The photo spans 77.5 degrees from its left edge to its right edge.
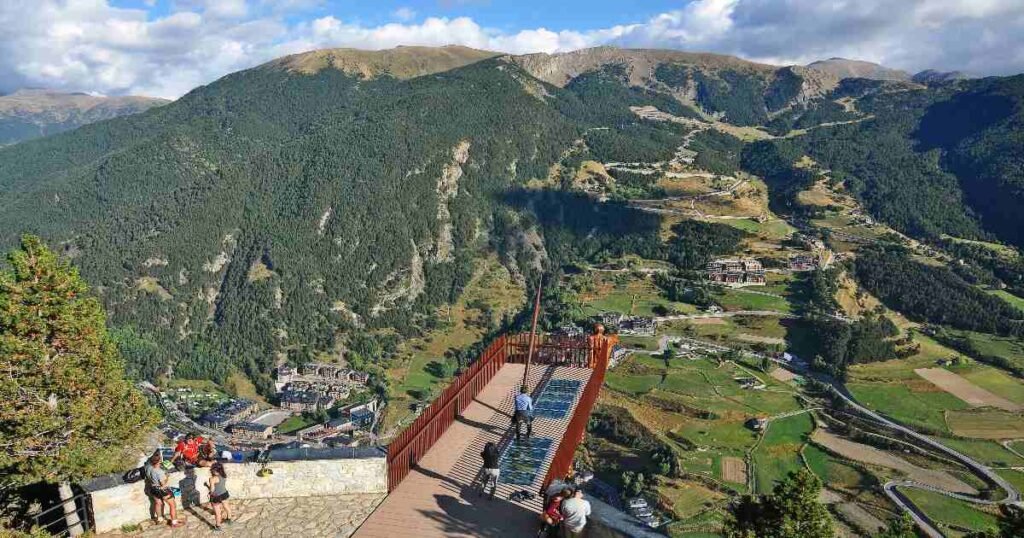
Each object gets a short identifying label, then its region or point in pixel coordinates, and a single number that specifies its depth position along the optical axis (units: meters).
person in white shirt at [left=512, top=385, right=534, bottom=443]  17.77
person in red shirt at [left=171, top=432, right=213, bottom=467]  16.59
